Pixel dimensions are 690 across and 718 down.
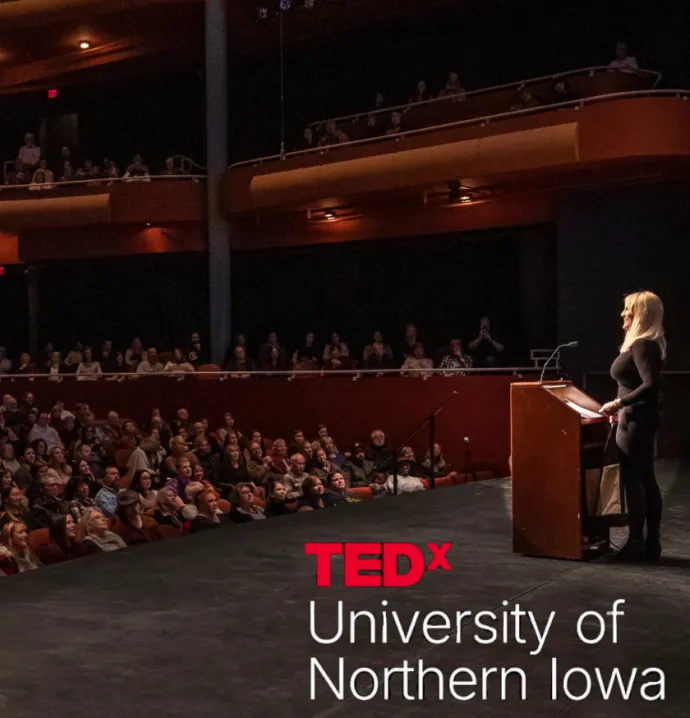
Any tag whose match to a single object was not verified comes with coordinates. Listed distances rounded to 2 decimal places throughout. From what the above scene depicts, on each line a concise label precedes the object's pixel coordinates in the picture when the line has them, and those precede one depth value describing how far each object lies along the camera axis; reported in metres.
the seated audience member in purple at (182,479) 7.95
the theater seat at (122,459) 9.84
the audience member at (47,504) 6.61
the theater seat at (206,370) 13.00
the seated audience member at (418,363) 11.95
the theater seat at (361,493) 8.67
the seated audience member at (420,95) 14.14
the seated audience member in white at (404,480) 9.39
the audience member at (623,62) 11.91
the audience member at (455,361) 11.84
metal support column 15.41
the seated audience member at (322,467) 8.79
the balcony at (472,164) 10.96
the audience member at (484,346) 12.48
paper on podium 4.53
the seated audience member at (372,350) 12.85
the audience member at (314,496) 7.61
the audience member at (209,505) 7.14
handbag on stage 4.68
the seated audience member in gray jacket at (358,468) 9.80
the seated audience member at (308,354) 13.34
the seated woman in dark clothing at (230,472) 8.78
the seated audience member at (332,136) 14.21
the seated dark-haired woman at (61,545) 5.79
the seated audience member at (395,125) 13.77
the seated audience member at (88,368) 13.45
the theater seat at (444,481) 9.62
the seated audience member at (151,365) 13.61
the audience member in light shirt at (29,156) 17.23
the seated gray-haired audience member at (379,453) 10.12
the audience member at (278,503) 7.38
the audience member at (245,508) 6.95
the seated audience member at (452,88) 13.83
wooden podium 4.49
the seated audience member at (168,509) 7.08
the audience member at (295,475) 8.38
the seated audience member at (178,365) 13.30
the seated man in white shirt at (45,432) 10.56
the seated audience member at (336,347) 13.26
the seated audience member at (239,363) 13.16
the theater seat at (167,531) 6.55
